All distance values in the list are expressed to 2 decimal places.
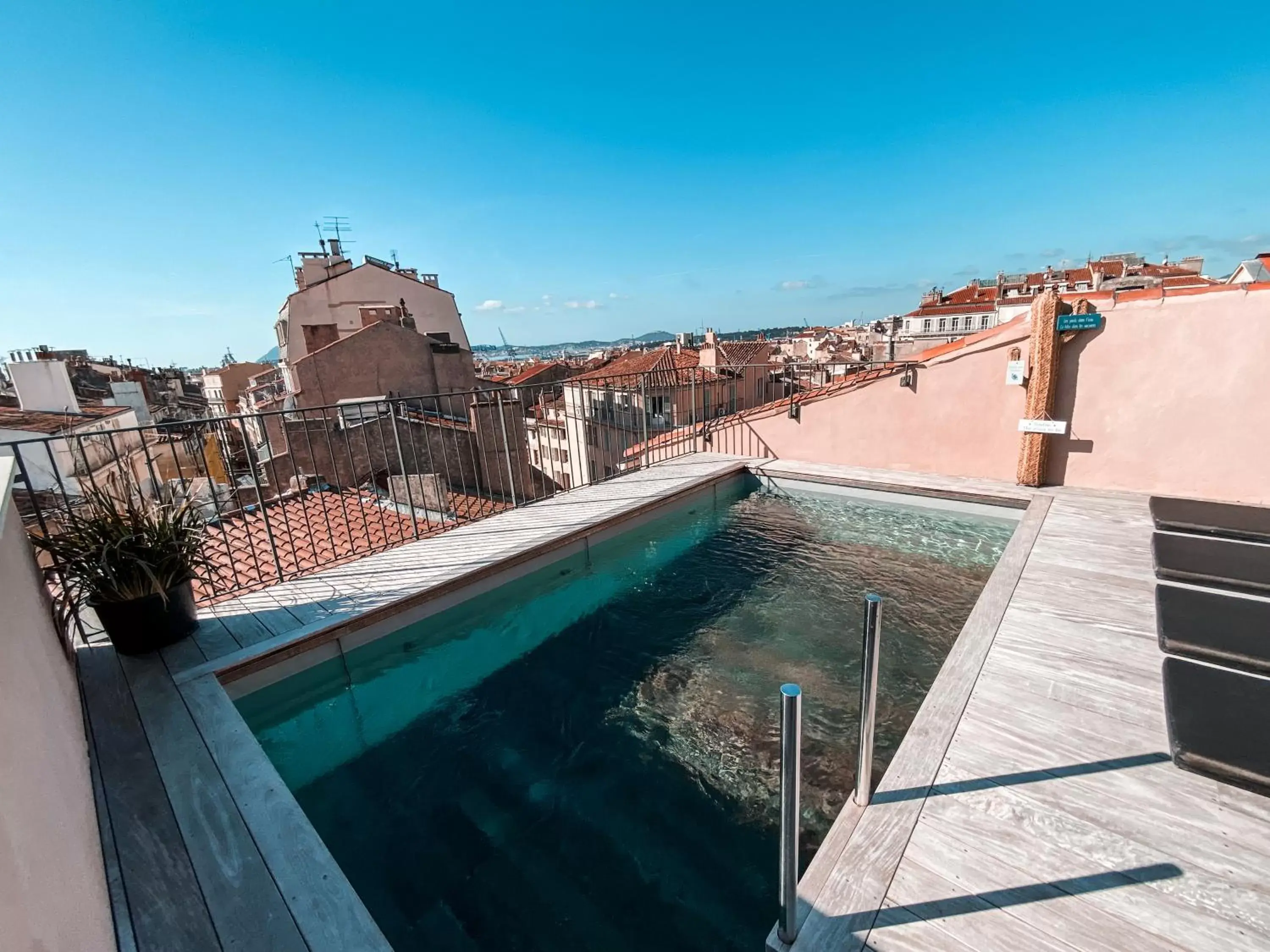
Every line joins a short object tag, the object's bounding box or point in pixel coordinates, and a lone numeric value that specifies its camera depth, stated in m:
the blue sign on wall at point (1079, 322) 4.71
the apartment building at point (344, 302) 17.45
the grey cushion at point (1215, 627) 2.32
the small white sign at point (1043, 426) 4.97
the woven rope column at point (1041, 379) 4.84
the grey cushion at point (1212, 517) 3.65
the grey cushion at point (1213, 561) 2.96
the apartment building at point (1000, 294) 23.50
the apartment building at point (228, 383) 31.33
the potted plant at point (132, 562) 2.43
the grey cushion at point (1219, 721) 1.76
